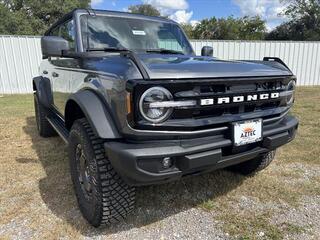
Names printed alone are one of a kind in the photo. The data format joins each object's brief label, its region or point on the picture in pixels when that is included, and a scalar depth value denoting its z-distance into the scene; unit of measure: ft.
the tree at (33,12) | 77.18
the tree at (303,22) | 89.68
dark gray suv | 5.41
